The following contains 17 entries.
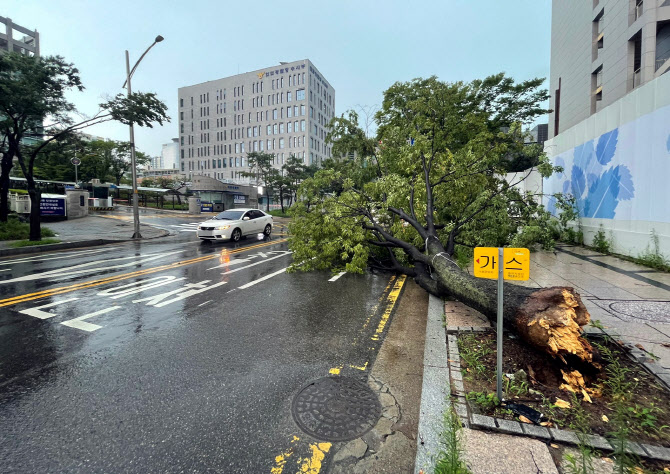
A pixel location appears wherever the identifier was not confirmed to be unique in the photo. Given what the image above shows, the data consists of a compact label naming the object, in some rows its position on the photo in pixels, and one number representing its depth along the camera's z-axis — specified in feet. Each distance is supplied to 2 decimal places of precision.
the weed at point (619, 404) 6.69
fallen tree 23.32
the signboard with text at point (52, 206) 73.41
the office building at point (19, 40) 197.47
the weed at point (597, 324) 13.32
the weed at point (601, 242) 33.19
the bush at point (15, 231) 48.47
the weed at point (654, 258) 25.07
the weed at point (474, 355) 10.99
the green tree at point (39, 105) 38.29
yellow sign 9.18
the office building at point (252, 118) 260.62
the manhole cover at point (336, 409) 8.54
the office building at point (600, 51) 61.82
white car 49.13
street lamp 54.24
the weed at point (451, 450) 6.75
